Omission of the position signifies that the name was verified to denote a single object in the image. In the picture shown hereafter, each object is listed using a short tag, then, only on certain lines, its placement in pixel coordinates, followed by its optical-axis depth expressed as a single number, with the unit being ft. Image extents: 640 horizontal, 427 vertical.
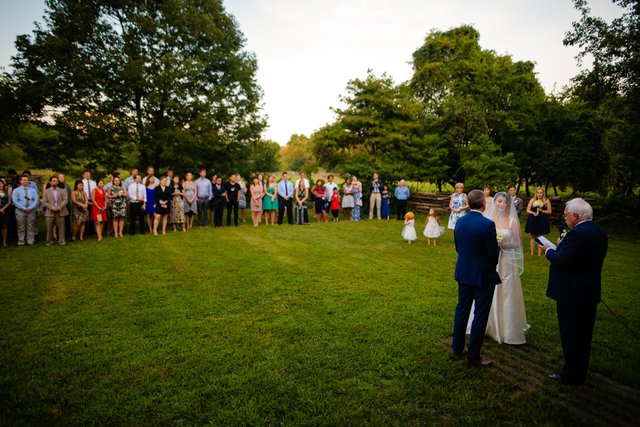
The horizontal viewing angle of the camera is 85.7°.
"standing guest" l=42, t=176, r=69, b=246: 32.83
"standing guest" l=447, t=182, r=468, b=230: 36.60
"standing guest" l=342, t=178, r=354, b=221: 56.44
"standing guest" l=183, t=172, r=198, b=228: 43.39
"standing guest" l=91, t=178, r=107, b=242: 35.49
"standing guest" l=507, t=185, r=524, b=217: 29.11
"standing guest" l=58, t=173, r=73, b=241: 34.44
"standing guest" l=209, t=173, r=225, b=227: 46.24
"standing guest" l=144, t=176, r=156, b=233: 39.24
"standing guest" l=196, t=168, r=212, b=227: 44.80
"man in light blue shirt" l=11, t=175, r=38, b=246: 32.14
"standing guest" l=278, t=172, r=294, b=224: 49.73
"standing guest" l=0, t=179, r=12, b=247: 32.48
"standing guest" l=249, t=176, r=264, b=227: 47.70
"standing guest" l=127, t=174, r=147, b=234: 37.88
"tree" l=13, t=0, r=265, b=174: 51.93
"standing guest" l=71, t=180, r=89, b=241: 34.83
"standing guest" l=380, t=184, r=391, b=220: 57.98
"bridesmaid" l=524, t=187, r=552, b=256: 30.83
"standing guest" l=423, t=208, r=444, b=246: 36.47
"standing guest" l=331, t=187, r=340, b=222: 55.42
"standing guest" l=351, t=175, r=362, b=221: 55.88
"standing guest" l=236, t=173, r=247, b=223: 50.58
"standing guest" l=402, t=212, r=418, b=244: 37.37
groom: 12.69
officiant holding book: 11.44
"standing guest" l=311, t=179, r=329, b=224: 53.06
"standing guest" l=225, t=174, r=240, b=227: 47.29
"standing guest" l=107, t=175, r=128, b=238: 36.63
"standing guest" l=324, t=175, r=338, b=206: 55.77
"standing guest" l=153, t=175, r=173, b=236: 38.88
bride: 14.92
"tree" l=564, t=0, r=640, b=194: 42.86
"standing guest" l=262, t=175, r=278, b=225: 49.37
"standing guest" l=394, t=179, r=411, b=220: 57.26
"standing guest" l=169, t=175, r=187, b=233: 42.06
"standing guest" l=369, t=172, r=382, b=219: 57.98
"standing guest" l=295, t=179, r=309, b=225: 49.93
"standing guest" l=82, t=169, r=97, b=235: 35.91
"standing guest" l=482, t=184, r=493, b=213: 33.67
